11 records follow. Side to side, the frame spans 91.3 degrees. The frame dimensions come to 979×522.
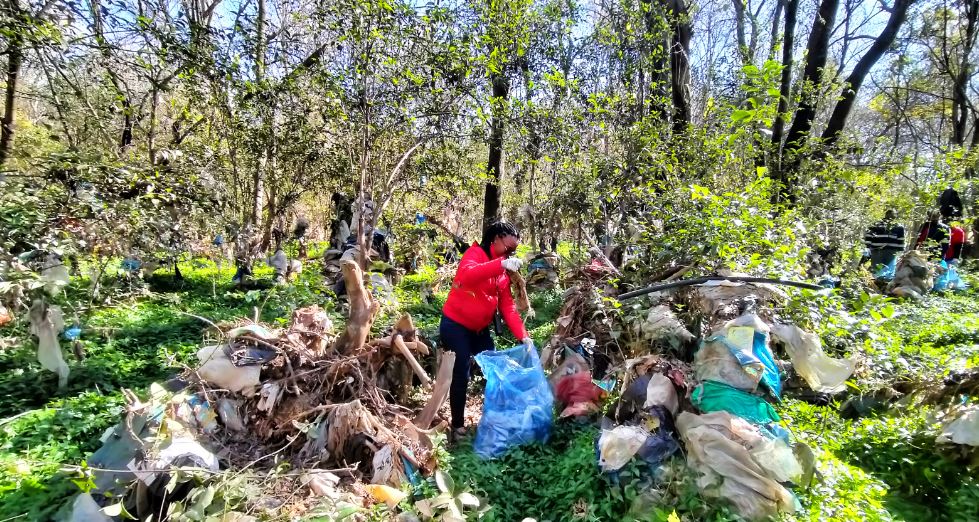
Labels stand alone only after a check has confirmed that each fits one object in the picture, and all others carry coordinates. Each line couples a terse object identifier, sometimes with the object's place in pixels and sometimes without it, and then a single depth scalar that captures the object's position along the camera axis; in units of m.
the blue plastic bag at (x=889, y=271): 7.21
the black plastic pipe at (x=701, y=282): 2.38
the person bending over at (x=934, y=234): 7.50
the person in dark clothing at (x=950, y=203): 8.40
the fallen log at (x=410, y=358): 3.42
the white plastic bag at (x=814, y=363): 2.62
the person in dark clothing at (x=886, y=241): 7.74
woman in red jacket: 3.12
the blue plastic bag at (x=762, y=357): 2.39
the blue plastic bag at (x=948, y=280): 7.62
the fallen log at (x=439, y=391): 3.14
